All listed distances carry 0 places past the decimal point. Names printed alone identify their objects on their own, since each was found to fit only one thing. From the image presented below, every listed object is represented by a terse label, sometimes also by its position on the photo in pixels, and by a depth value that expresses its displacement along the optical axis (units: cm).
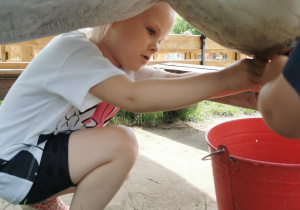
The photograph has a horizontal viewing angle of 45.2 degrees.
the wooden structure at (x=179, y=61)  209
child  107
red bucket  110
